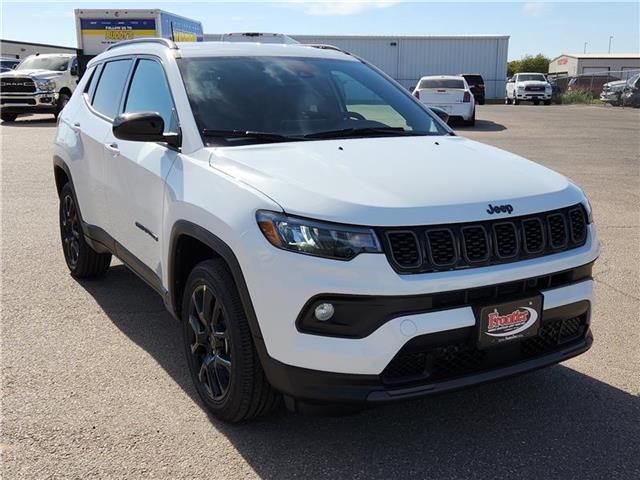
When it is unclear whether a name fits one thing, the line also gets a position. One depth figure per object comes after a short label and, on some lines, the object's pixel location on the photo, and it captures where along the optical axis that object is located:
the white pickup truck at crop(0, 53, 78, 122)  20.73
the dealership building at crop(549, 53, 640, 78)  82.00
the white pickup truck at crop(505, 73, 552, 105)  38.25
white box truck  19.86
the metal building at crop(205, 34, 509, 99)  43.81
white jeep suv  2.68
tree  94.25
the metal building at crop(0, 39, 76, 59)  65.12
